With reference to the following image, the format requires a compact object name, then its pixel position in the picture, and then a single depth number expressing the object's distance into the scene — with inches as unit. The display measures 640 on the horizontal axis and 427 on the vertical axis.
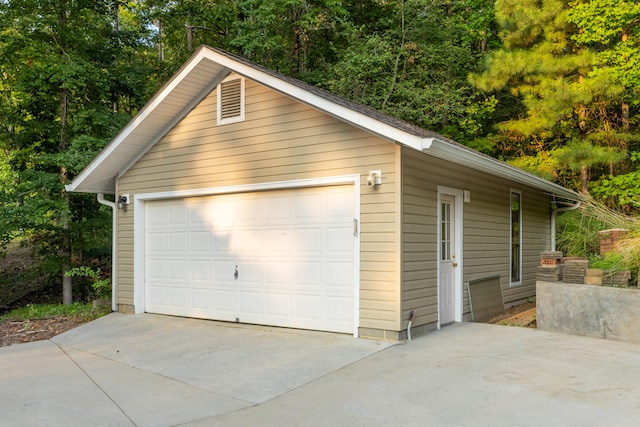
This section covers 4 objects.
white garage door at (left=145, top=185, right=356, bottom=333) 268.8
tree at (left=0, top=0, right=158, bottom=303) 443.5
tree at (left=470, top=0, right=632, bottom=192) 463.8
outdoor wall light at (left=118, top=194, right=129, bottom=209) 366.9
